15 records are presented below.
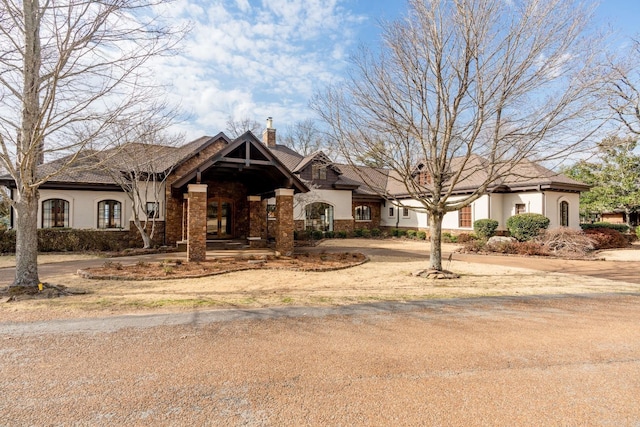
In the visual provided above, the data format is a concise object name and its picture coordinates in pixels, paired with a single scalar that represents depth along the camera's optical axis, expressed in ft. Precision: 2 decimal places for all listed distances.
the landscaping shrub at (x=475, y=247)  51.72
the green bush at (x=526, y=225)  55.26
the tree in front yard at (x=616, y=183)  79.46
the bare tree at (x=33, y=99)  20.61
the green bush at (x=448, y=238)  65.40
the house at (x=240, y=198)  37.55
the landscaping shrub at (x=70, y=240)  45.01
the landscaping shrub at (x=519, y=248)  47.43
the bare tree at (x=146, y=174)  47.37
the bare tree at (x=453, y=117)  26.78
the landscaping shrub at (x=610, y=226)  67.29
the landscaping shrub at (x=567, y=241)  46.78
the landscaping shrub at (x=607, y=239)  53.83
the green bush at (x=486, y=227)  60.13
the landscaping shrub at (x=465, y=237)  63.29
